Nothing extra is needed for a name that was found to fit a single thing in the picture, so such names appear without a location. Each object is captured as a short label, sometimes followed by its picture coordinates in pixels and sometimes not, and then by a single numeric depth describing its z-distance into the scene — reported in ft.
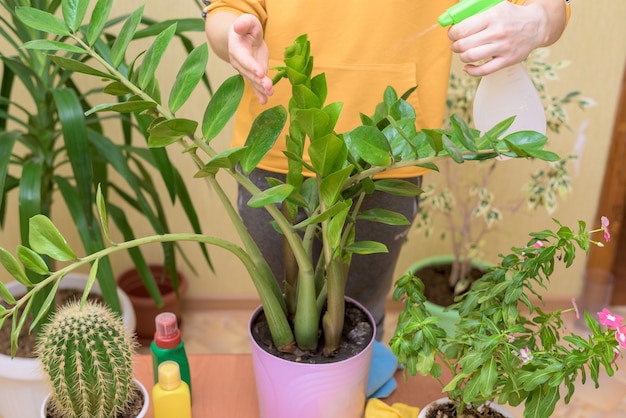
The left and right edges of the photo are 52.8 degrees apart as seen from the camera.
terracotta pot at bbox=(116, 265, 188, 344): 6.64
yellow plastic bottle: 2.75
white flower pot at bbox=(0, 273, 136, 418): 4.28
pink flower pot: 2.67
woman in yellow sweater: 3.26
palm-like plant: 4.06
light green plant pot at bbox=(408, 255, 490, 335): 5.96
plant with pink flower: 2.33
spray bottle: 2.95
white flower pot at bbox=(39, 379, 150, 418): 2.67
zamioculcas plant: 2.26
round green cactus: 2.48
